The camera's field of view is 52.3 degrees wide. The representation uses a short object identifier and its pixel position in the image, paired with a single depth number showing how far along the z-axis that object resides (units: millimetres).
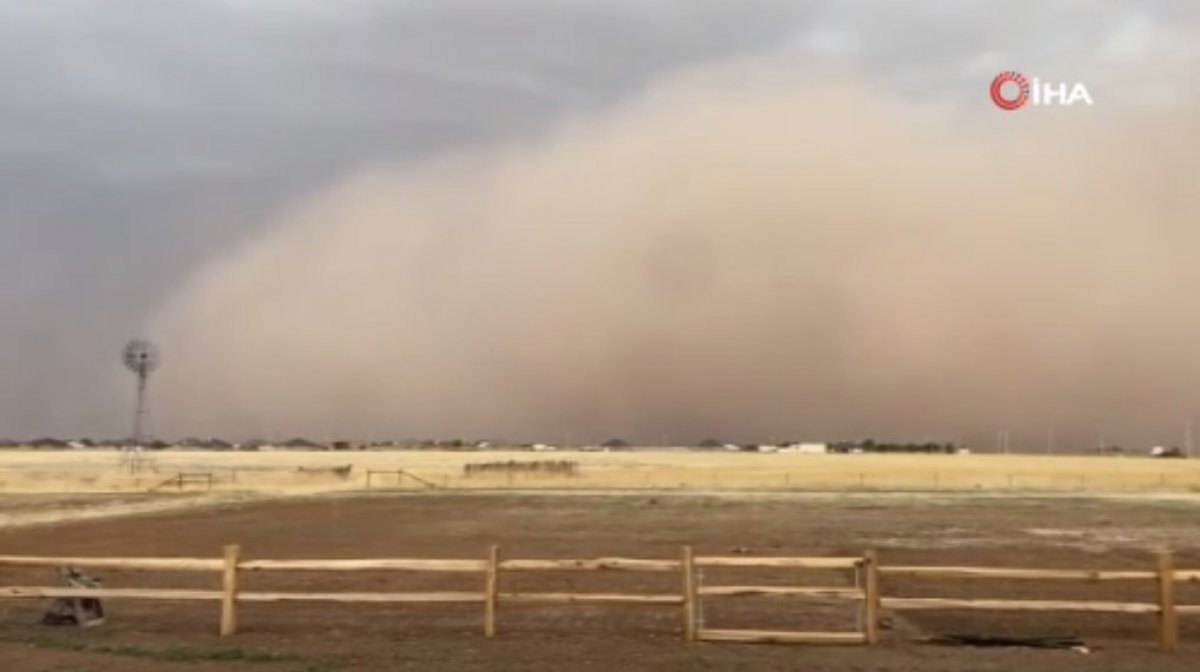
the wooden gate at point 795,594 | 16734
